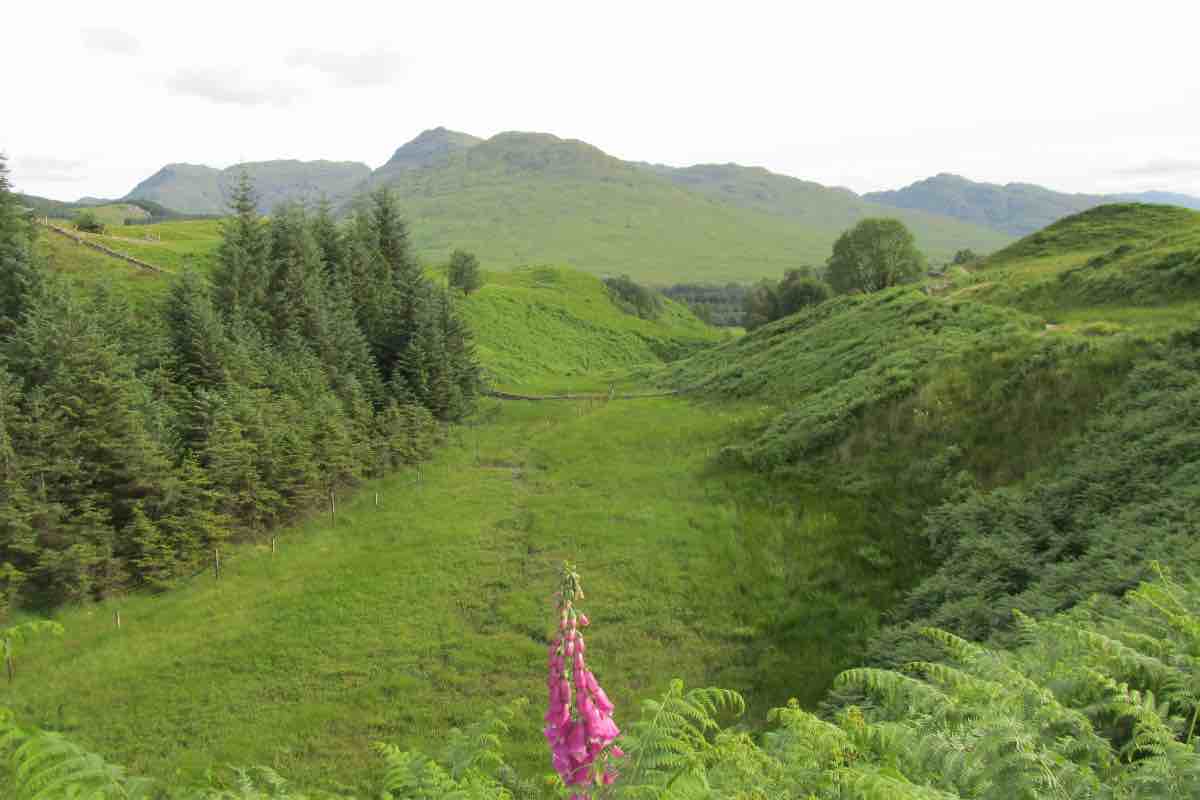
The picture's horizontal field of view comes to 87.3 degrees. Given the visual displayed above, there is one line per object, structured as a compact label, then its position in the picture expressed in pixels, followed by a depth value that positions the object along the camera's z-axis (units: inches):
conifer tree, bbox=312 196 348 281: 1609.3
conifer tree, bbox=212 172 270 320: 1277.1
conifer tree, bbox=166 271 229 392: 1061.8
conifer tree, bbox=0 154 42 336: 922.7
